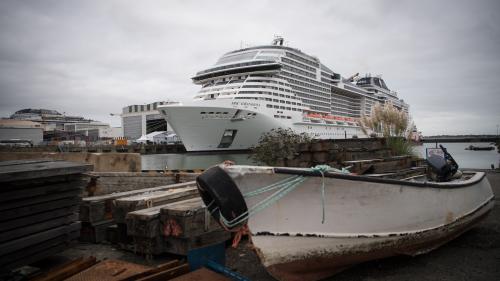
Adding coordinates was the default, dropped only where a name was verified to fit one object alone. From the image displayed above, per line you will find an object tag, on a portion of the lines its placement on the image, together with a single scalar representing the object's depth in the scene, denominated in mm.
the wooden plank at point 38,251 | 3049
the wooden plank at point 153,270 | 2891
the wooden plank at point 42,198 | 3098
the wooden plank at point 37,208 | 3070
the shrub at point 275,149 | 10312
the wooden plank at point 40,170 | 3035
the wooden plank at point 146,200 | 4203
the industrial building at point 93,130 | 98750
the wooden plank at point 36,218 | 3066
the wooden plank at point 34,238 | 2998
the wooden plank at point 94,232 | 4449
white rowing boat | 3008
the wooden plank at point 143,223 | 3666
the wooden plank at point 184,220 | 3684
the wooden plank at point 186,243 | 3736
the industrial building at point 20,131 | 72000
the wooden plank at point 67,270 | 2962
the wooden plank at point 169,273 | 2871
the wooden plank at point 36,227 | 3045
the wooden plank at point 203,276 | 2955
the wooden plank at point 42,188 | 3103
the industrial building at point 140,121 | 86506
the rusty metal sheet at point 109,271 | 2969
